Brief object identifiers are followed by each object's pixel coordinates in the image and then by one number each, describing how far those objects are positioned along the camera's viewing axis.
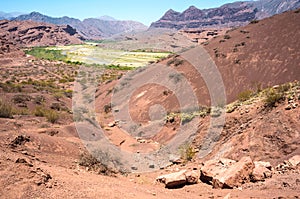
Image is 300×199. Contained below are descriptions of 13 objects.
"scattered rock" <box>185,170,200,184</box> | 9.29
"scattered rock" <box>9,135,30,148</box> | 10.31
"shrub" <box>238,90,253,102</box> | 16.97
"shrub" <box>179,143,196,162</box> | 12.85
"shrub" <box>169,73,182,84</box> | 28.95
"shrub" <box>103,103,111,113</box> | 28.78
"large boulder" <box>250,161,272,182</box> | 8.41
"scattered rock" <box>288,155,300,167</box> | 8.69
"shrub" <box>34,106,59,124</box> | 18.71
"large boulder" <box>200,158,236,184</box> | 9.18
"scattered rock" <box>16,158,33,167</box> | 6.85
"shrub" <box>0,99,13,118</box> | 16.52
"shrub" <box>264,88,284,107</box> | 12.59
